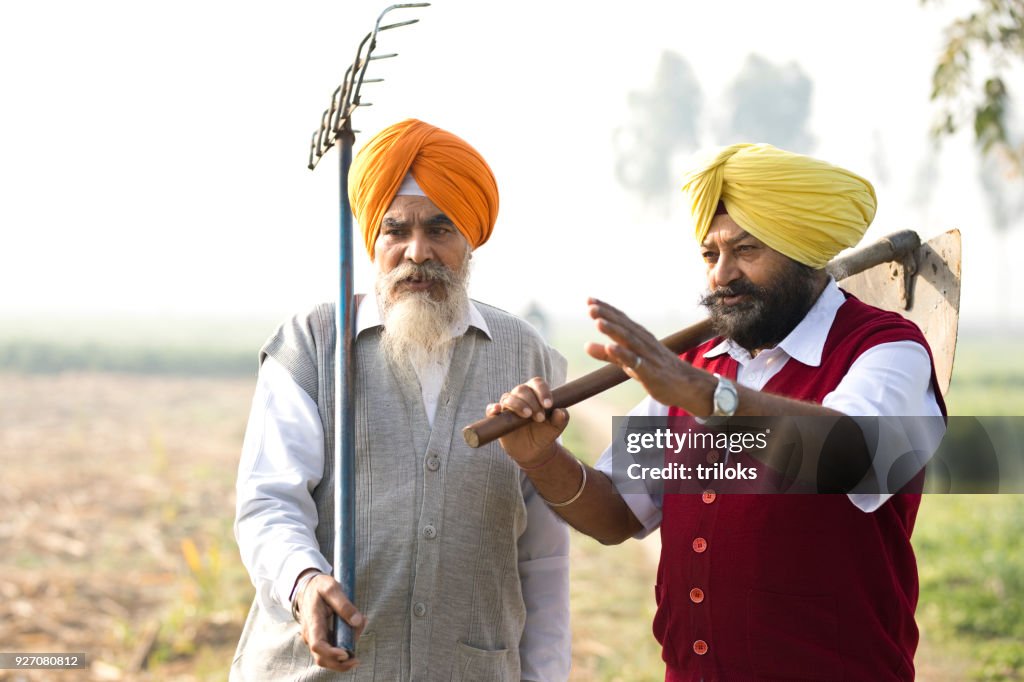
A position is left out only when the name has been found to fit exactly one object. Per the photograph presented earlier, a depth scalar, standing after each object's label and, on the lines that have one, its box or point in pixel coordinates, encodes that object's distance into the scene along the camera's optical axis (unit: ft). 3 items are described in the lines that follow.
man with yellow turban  7.51
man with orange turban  8.74
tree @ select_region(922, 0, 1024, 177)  19.92
